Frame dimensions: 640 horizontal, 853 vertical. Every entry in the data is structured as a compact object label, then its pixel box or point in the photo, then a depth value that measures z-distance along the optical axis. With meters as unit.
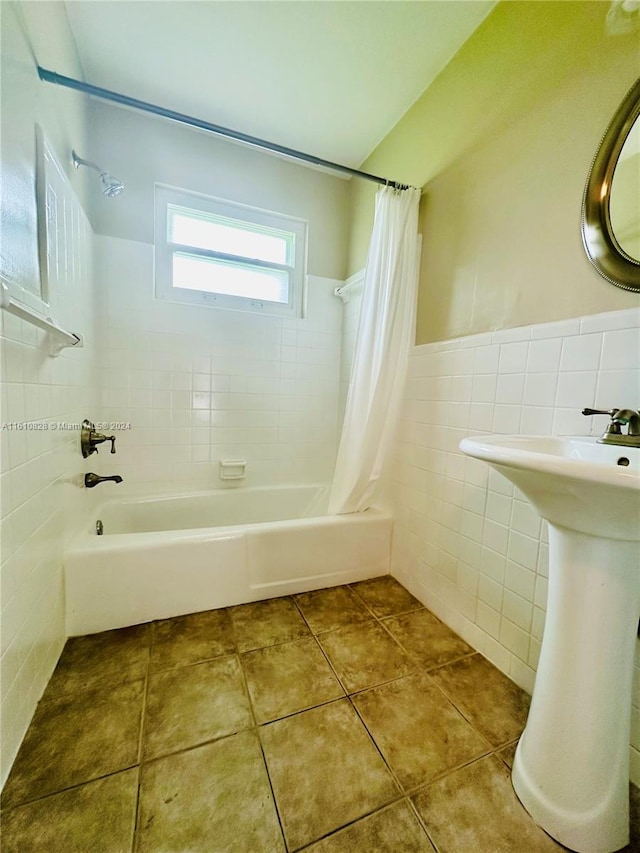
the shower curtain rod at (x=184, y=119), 1.09
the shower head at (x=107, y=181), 1.42
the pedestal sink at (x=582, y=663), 0.67
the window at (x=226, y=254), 1.99
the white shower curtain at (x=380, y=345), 1.61
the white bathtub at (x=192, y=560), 1.32
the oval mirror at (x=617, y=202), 0.89
